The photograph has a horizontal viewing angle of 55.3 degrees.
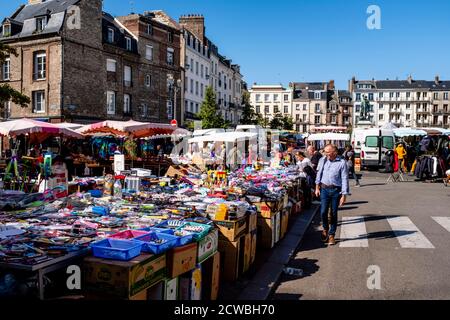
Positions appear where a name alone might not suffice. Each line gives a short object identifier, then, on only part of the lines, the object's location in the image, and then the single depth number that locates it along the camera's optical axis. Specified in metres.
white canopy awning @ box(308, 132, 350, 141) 27.69
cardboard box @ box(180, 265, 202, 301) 4.41
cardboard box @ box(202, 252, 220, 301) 5.02
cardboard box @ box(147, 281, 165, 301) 3.97
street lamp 40.82
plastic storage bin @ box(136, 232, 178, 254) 3.94
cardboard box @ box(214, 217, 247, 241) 5.67
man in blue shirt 8.08
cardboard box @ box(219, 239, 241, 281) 5.76
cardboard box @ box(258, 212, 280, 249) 7.53
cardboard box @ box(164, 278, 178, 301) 4.02
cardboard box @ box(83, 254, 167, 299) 3.47
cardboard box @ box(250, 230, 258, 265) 6.63
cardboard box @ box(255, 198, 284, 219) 7.46
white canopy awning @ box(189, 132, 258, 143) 21.19
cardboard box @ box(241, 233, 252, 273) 6.21
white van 26.98
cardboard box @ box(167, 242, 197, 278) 4.09
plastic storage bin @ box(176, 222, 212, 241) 4.64
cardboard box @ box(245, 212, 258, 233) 6.38
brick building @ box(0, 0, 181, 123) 29.98
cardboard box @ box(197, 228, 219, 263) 4.68
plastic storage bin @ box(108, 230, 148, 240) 4.47
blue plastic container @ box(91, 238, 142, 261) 3.67
